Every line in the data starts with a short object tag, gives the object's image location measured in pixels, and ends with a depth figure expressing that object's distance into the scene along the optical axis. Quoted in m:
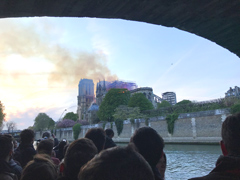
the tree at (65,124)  65.31
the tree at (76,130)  51.62
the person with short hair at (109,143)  4.01
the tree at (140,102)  48.10
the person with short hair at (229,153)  1.51
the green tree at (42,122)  79.69
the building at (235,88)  51.28
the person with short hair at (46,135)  5.64
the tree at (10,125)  96.12
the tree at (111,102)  51.22
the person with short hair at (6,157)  2.39
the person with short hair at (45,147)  3.31
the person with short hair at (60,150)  4.75
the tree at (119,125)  37.69
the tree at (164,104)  58.53
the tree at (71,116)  81.62
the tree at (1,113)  44.09
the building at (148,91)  64.86
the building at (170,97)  112.85
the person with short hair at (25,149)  3.72
